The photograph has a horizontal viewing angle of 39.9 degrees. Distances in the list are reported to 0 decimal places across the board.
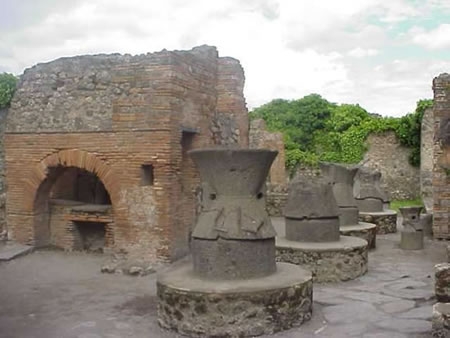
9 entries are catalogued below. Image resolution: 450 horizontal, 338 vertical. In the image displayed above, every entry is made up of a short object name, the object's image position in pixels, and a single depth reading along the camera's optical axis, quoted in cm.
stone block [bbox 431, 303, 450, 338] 530
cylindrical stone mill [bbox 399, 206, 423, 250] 1197
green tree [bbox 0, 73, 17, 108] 1146
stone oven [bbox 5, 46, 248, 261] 987
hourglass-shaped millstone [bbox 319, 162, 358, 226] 1191
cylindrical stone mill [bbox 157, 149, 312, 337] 600
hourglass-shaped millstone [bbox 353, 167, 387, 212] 1505
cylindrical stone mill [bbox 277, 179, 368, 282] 877
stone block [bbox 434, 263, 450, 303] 557
